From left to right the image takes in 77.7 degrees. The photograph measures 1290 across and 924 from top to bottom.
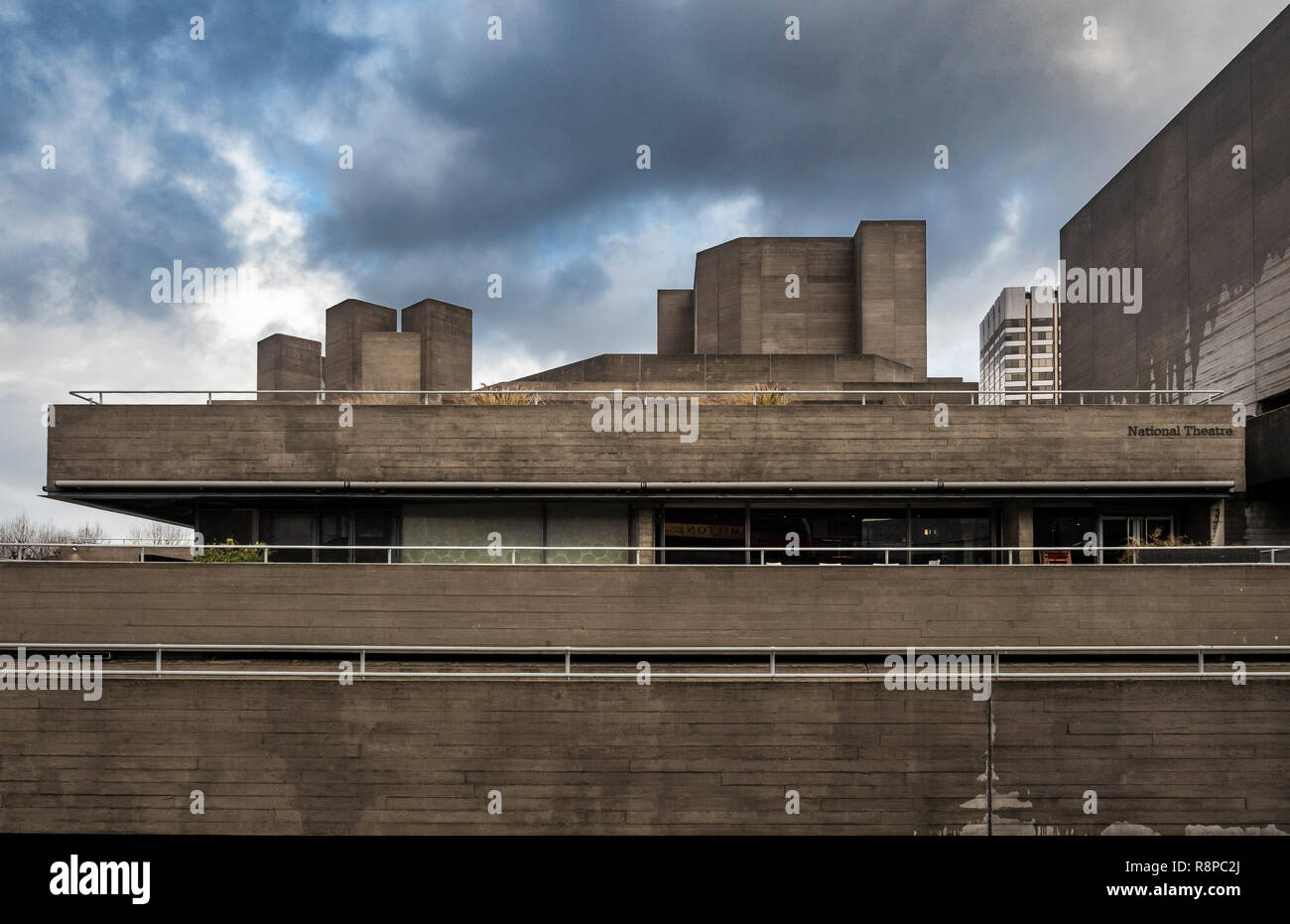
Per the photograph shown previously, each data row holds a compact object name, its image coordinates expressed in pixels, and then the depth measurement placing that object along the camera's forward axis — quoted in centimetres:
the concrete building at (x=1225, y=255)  2105
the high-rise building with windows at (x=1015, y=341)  12619
